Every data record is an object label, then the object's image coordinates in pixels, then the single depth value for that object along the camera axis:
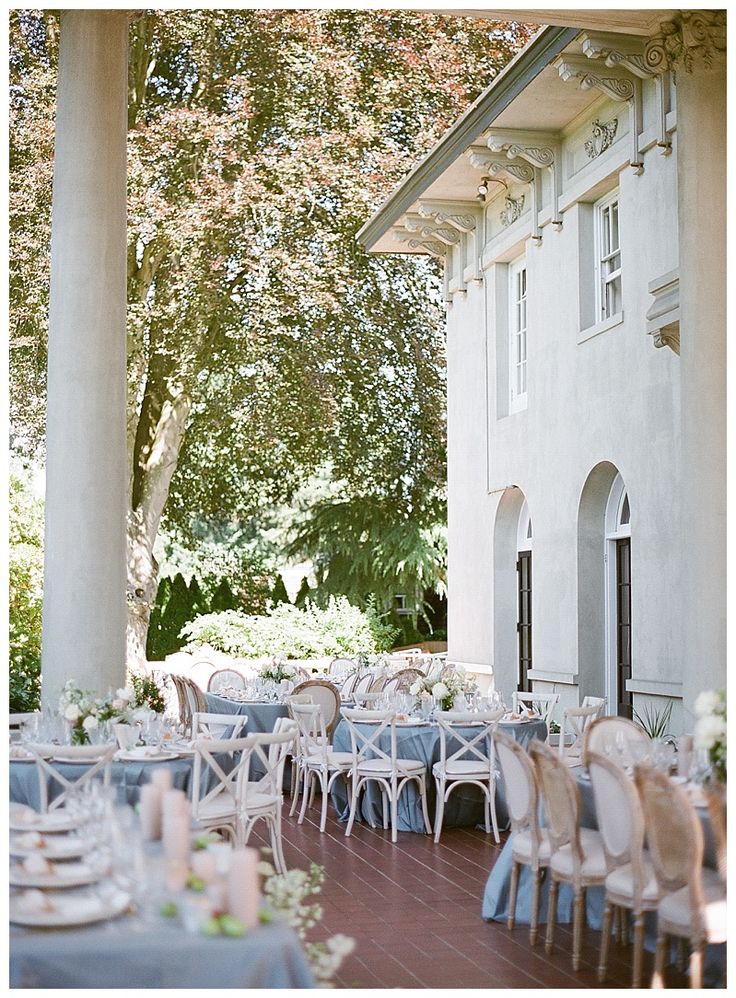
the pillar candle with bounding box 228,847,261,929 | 3.62
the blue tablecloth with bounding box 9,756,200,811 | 7.06
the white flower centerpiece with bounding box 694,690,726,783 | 5.21
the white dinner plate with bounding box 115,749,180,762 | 7.19
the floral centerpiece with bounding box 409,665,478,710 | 9.95
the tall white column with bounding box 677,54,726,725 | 7.91
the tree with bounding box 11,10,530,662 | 17.77
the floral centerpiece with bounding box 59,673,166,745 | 7.50
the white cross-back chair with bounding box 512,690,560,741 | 11.20
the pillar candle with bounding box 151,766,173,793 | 4.41
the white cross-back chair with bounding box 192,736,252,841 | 6.97
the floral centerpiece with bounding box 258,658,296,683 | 12.58
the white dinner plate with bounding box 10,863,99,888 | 4.14
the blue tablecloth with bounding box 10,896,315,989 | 3.58
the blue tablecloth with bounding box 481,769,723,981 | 6.43
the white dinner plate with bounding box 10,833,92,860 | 4.46
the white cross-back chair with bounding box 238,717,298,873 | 7.31
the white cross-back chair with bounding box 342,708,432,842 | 9.48
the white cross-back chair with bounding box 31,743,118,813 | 6.64
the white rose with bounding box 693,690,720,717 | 5.28
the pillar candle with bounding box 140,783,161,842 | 4.30
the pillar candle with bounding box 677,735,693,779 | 6.26
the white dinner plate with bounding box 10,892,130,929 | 3.80
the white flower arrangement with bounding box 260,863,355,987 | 3.82
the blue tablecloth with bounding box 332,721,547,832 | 9.75
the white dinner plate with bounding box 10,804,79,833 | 4.90
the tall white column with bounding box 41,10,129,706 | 8.31
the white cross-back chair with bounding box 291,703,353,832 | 9.90
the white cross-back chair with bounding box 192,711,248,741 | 8.38
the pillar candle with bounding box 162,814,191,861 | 3.99
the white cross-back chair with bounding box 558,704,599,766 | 9.69
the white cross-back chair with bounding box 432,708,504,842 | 9.40
